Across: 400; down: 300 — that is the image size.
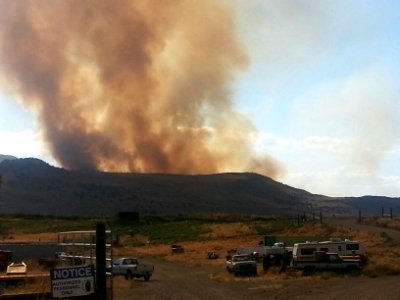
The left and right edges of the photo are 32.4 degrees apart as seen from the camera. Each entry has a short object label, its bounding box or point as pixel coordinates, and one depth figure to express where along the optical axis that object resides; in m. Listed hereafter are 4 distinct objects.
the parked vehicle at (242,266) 43.38
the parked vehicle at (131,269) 41.91
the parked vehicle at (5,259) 37.89
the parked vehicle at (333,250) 44.75
